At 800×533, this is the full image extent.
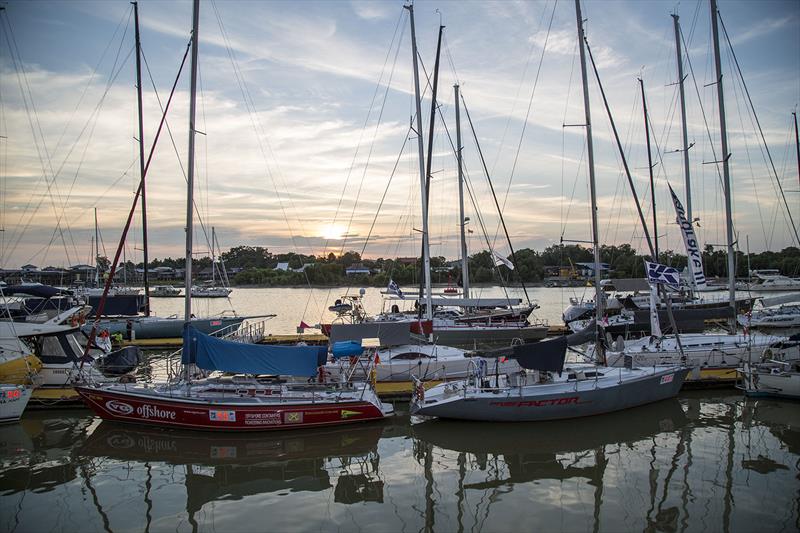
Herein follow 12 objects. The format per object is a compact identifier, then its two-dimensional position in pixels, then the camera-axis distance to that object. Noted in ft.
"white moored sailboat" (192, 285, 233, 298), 255.37
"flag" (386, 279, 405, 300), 123.13
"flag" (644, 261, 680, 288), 70.49
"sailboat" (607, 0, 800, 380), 71.61
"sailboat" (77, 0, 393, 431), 54.49
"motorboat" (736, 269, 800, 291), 219.73
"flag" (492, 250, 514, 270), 111.63
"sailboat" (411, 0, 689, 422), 56.85
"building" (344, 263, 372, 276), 408.87
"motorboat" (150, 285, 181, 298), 333.62
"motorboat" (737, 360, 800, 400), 62.64
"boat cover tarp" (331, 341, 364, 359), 61.72
